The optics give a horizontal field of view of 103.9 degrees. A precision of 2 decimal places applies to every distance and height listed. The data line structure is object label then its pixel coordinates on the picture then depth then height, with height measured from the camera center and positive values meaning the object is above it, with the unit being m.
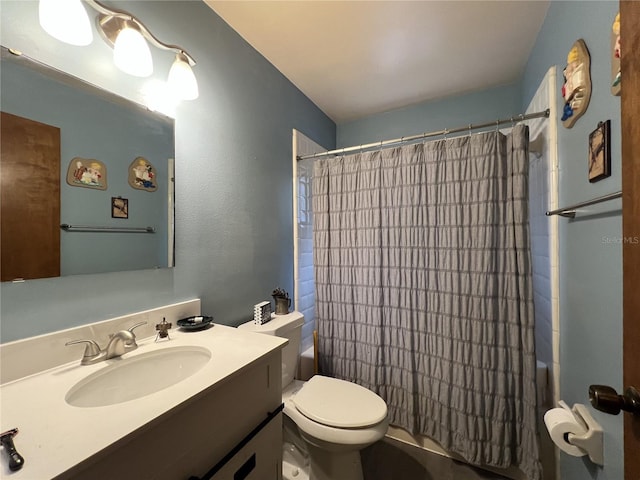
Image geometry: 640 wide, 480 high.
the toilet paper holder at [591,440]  0.81 -0.65
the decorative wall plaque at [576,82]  0.88 +0.60
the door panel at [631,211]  0.43 +0.06
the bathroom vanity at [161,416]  0.48 -0.39
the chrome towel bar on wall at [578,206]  0.67 +0.12
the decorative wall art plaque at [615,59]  0.69 +0.51
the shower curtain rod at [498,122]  1.27 +0.65
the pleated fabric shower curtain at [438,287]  1.30 -0.27
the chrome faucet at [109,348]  0.81 -0.35
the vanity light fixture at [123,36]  0.76 +0.72
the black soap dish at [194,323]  1.07 -0.35
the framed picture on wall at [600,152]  0.76 +0.29
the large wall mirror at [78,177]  0.73 +0.23
